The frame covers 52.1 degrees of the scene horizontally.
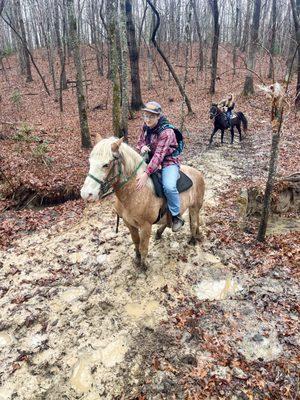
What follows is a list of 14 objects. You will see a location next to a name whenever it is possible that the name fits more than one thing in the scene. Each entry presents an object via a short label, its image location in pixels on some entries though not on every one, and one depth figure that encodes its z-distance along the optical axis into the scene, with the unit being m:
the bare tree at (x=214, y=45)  21.80
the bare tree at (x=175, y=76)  15.22
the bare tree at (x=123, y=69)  11.53
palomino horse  4.25
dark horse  13.97
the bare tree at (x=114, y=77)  11.89
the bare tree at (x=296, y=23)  15.05
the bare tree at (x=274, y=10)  26.28
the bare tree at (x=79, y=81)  11.65
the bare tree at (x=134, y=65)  20.09
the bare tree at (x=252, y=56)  19.42
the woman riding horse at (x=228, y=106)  14.10
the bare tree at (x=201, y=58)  31.05
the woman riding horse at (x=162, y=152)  5.06
